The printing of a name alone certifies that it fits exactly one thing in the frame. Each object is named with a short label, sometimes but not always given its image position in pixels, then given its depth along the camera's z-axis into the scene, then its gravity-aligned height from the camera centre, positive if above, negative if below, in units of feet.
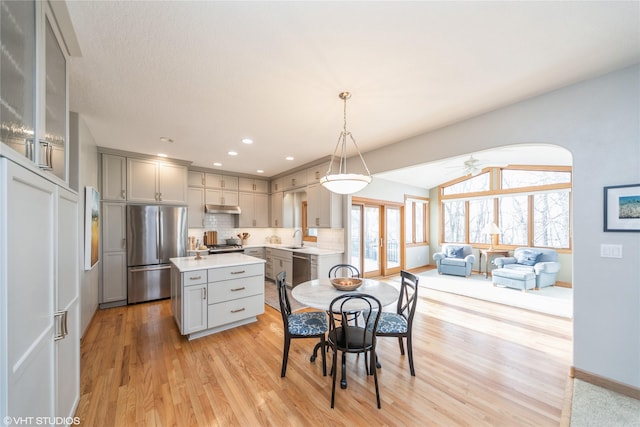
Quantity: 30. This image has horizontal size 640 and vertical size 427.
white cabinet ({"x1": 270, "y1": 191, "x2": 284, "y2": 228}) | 20.06 +0.39
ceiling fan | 15.37 +3.07
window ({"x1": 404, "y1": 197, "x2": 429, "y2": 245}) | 24.56 -0.73
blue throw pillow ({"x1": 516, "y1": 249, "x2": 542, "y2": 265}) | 18.67 -3.39
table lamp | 21.88 -1.58
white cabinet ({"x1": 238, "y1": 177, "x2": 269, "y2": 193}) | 19.98 +2.38
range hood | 17.74 +0.36
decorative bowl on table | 7.90 -2.32
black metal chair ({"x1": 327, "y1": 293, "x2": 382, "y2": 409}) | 6.36 -3.47
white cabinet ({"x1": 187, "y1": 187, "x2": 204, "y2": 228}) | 17.56 +0.50
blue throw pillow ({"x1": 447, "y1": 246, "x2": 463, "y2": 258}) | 22.68 -3.58
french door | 18.45 -1.95
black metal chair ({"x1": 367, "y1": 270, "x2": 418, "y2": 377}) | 7.42 -3.46
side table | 21.66 -3.81
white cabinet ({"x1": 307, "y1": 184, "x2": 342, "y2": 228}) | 14.96 +0.37
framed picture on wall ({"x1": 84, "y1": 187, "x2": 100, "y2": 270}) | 10.16 -0.57
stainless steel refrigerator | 13.99 -1.98
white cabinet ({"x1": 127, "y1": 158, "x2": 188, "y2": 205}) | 14.47 +2.00
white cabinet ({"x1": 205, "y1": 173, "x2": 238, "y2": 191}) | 18.39 +2.50
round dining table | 6.84 -2.48
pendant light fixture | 7.83 +1.04
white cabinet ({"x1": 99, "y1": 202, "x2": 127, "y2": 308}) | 13.34 -2.32
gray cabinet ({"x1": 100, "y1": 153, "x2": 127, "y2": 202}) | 13.62 +2.06
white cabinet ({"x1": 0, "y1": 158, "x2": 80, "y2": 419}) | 2.87 -1.23
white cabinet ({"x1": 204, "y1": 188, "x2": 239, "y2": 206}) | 18.37 +1.28
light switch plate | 6.77 -1.06
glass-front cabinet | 3.22 +2.06
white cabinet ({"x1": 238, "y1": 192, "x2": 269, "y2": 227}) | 19.93 +0.39
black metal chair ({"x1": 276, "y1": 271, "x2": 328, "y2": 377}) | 7.34 -3.45
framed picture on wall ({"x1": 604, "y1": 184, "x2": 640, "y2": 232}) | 6.50 +0.14
